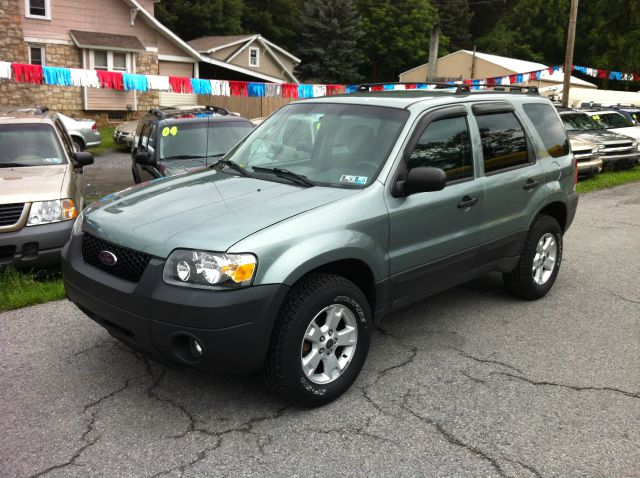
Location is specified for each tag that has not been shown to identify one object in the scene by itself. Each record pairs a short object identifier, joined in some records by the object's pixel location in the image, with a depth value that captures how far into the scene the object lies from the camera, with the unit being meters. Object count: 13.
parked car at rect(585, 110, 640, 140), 16.33
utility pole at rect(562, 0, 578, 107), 17.14
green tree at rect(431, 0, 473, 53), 64.19
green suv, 3.24
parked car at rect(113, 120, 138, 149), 19.84
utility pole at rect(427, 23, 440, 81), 20.35
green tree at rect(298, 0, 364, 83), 47.25
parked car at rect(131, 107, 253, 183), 8.45
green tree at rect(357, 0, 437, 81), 55.34
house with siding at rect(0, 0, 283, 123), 24.55
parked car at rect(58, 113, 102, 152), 17.44
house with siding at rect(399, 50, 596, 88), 35.31
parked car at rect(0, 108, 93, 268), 5.65
